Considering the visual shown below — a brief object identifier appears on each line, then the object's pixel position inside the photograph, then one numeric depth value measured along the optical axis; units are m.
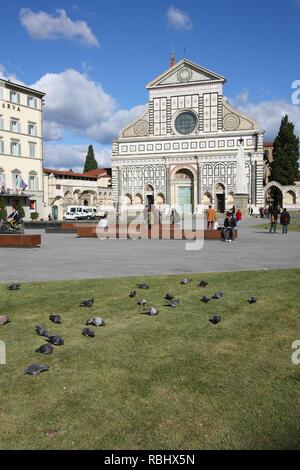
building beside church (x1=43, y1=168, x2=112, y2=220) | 60.75
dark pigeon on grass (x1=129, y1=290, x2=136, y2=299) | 7.88
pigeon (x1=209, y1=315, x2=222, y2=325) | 6.31
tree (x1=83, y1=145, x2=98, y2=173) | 91.44
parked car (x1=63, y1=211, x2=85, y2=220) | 54.03
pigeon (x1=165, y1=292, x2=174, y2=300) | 7.68
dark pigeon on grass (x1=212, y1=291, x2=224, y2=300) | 7.72
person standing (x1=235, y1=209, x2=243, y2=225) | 36.16
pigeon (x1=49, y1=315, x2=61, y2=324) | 6.39
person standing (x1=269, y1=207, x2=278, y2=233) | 25.16
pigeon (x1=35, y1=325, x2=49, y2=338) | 5.70
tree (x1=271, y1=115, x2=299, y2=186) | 66.19
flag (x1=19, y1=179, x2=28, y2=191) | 45.33
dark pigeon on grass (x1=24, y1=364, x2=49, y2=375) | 4.58
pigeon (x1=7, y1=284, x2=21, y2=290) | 8.59
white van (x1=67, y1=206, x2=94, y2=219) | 54.38
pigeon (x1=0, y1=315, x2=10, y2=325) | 6.32
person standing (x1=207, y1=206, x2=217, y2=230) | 27.50
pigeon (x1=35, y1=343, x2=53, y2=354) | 5.17
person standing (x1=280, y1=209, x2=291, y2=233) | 25.52
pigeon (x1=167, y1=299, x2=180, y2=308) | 7.31
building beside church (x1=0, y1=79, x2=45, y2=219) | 46.91
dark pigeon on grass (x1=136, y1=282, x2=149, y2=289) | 8.66
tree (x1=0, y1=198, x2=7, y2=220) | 37.53
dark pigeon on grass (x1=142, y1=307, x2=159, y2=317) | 6.82
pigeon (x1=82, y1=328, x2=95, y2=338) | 5.79
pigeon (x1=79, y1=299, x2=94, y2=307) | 7.23
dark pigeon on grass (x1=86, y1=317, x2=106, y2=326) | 6.23
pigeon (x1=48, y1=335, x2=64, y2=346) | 5.45
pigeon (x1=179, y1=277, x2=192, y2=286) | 9.09
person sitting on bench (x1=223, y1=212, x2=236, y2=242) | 21.00
